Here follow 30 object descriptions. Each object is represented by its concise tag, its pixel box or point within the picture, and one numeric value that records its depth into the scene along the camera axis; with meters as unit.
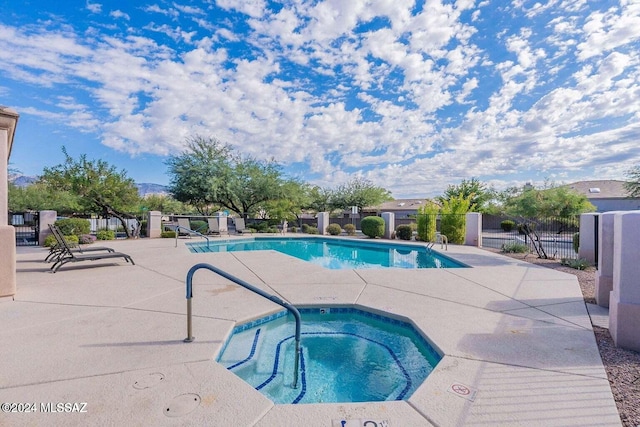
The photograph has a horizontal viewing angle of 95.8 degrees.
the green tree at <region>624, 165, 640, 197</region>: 14.53
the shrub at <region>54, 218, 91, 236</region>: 12.88
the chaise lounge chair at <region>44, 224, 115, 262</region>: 6.96
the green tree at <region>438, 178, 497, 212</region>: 34.62
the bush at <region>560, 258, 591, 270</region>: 7.82
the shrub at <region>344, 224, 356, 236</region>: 20.16
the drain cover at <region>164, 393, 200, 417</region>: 2.01
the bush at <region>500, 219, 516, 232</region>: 26.46
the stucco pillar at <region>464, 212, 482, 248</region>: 13.81
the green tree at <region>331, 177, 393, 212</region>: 34.88
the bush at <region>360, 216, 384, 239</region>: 17.12
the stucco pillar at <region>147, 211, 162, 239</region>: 16.11
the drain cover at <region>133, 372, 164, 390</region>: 2.33
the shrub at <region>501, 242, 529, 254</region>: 11.00
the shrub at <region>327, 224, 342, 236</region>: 19.75
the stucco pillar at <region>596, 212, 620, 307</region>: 4.61
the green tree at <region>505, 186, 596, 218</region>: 11.91
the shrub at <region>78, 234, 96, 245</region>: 12.63
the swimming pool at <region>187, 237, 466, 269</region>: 10.24
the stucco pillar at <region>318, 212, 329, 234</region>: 20.10
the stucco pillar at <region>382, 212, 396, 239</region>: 17.34
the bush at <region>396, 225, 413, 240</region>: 16.30
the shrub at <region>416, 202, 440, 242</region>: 15.39
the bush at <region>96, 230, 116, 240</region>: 14.66
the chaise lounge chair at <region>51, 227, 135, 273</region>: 6.77
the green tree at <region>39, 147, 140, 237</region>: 14.44
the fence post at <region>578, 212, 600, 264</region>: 8.55
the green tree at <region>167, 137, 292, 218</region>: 22.31
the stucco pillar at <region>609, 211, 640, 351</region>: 3.08
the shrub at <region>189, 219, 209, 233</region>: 18.70
